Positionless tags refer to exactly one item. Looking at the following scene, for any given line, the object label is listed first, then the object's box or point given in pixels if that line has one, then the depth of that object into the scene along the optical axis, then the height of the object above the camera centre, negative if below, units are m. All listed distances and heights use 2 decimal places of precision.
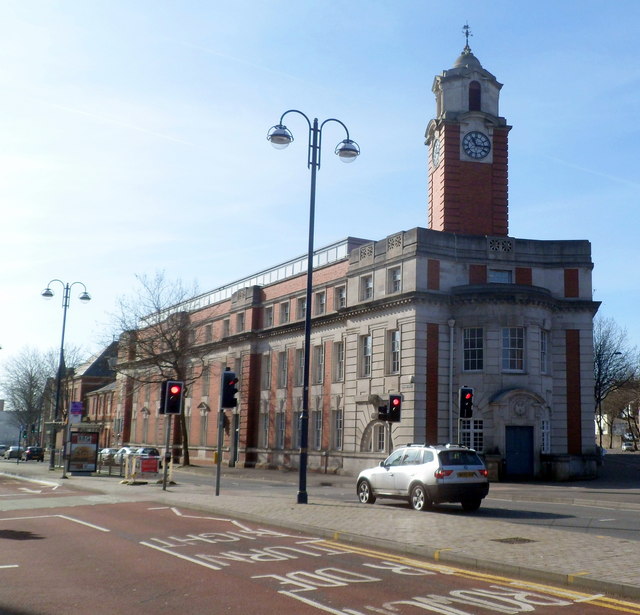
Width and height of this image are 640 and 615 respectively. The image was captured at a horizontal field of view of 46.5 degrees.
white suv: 18.47 -1.44
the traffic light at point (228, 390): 22.03 +0.71
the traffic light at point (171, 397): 23.94 +0.49
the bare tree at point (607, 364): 59.94 +4.92
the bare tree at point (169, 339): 47.28 +4.78
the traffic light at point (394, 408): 25.92 +0.35
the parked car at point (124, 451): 49.91 -2.70
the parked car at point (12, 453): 69.75 -4.15
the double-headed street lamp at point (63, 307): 40.91 +5.78
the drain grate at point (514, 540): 12.38 -2.00
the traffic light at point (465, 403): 25.66 +0.59
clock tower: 42.31 +15.16
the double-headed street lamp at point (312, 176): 20.09 +6.85
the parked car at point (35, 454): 65.12 -3.90
